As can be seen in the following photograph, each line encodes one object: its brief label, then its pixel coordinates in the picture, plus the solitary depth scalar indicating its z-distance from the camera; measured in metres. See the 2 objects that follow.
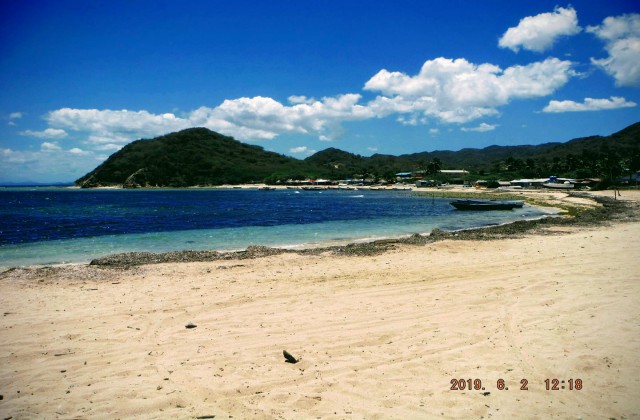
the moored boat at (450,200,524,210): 48.54
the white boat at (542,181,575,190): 97.50
